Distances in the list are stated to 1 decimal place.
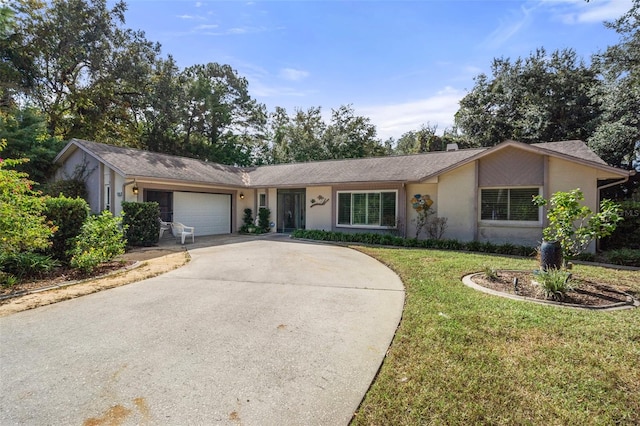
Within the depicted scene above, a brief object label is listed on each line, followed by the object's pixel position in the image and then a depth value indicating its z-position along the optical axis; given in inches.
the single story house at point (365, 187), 434.6
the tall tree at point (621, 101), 600.4
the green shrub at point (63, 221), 298.2
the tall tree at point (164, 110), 876.0
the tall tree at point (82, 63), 720.3
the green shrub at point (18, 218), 247.4
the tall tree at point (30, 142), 577.9
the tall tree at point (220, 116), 1104.2
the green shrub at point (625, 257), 346.0
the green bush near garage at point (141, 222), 463.2
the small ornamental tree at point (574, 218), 236.7
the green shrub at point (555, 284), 213.9
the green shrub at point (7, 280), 244.3
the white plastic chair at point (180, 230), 509.8
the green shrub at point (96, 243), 285.6
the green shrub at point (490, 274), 264.7
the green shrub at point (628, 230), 408.2
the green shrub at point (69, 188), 531.5
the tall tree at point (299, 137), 1194.6
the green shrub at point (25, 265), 263.4
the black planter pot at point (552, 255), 253.6
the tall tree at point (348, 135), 1186.6
